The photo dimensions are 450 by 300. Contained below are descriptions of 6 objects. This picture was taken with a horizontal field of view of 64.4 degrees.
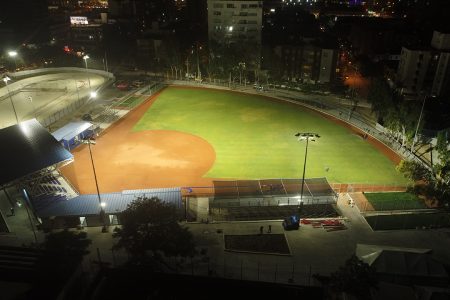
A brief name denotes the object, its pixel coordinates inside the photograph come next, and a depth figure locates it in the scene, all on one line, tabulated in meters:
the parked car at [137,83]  77.94
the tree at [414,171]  38.09
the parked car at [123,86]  75.12
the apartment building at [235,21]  94.06
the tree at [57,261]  22.31
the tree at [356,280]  21.91
